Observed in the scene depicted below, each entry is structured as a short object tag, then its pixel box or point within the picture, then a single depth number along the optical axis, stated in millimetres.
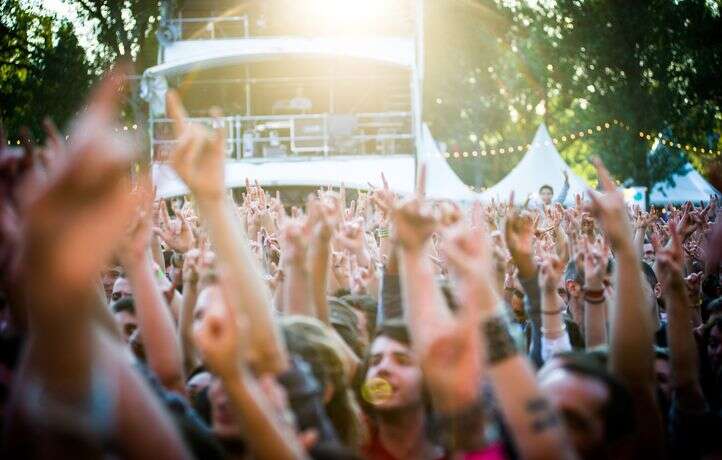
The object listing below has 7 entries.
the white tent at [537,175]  20594
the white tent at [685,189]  26812
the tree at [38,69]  24953
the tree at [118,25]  26047
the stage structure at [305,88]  19828
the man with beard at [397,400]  3316
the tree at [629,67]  30328
